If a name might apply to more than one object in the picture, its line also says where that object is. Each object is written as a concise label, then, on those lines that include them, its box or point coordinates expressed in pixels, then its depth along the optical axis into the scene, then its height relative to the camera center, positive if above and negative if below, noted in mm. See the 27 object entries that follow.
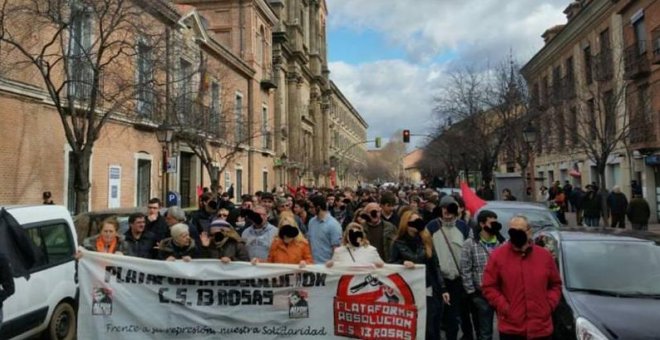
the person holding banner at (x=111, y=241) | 6797 -450
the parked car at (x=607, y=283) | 4605 -891
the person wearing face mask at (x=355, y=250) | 5816 -543
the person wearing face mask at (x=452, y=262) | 6453 -760
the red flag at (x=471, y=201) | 13195 -62
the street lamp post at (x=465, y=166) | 40688 +2511
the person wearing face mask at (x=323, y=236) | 7719 -499
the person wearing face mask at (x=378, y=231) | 7066 -405
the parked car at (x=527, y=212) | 11148 -318
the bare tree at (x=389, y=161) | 131825 +11045
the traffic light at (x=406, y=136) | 46344 +5563
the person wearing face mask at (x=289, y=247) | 6105 -509
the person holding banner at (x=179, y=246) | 6188 -482
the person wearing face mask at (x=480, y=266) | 6078 -762
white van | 6266 -977
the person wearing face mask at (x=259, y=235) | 6941 -422
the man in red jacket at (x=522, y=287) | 4719 -795
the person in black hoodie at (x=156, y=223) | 7516 -257
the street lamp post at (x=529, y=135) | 23891 +2788
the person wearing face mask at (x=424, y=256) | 5957 -627
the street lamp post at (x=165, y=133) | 18953 +2560
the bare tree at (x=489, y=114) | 31812 +5463
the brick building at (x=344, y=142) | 84562 +10981
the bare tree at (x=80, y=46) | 13477 +4533
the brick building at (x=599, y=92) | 23297 +5049
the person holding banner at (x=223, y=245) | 6250 -484
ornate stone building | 49938 +12464
